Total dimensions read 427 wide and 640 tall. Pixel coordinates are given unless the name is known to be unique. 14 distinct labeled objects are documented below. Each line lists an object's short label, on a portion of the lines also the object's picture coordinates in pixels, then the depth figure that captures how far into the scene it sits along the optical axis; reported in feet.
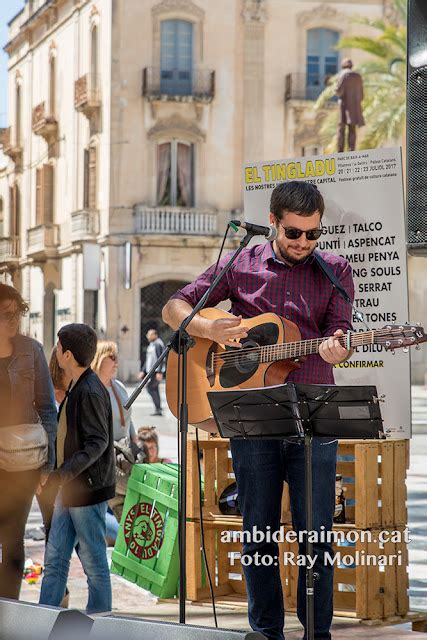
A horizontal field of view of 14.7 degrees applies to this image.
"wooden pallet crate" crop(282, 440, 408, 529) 27.90
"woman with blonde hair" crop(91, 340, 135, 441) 35.44
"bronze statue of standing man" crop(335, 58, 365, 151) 151.14
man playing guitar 21.87
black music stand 20.17
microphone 21.70
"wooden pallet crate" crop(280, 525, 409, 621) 27.93
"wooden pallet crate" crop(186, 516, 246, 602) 30.76
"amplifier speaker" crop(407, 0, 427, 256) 16.51
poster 28.65
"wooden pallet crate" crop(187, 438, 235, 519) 30.67
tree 148.42
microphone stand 21.84
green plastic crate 32.13
